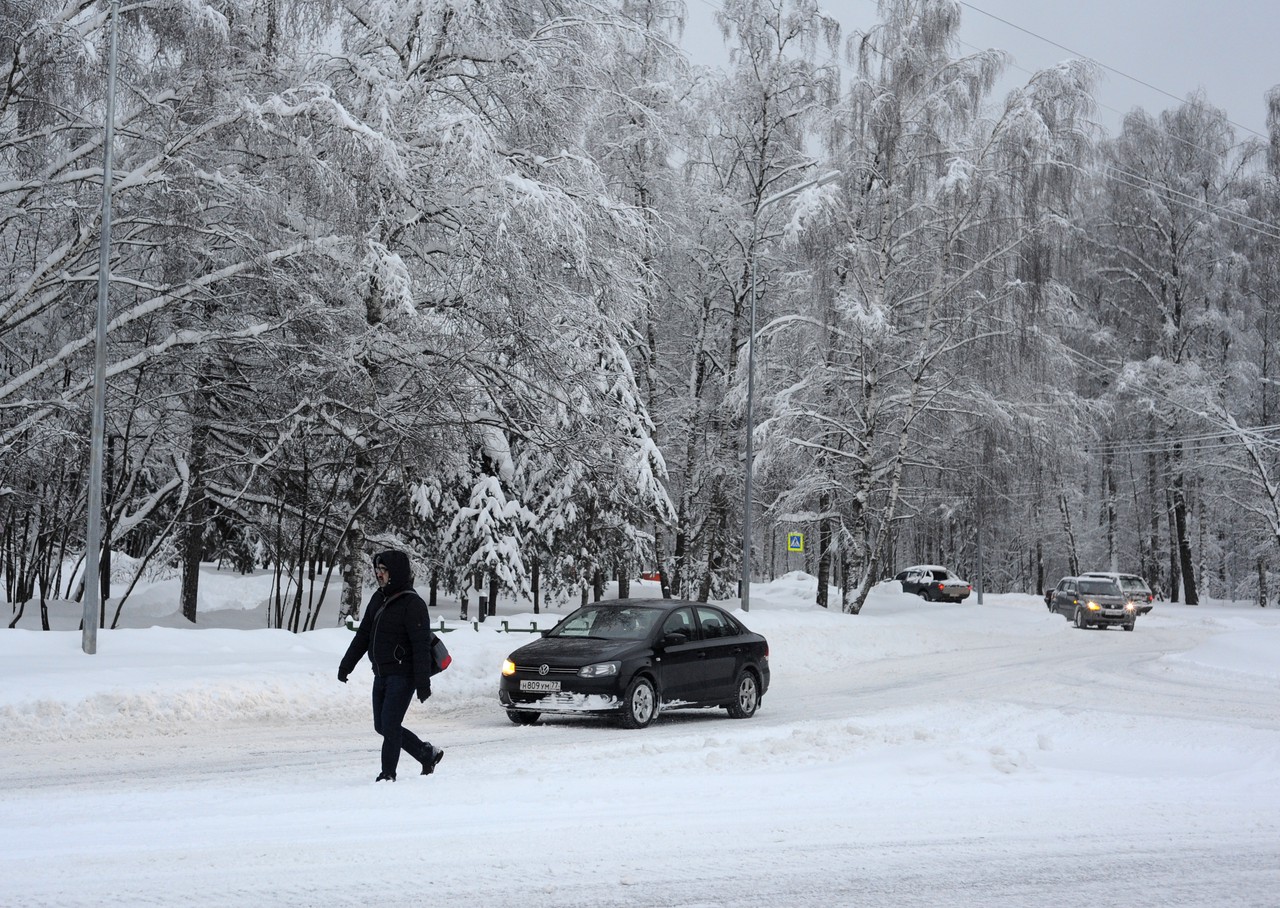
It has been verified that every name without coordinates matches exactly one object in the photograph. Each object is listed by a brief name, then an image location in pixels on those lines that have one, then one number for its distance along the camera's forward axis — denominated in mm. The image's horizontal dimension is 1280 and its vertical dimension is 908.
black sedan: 14391
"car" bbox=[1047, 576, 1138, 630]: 39781
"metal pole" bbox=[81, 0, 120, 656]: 16656
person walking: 9703
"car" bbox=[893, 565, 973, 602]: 59969
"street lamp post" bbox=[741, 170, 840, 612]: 28750
